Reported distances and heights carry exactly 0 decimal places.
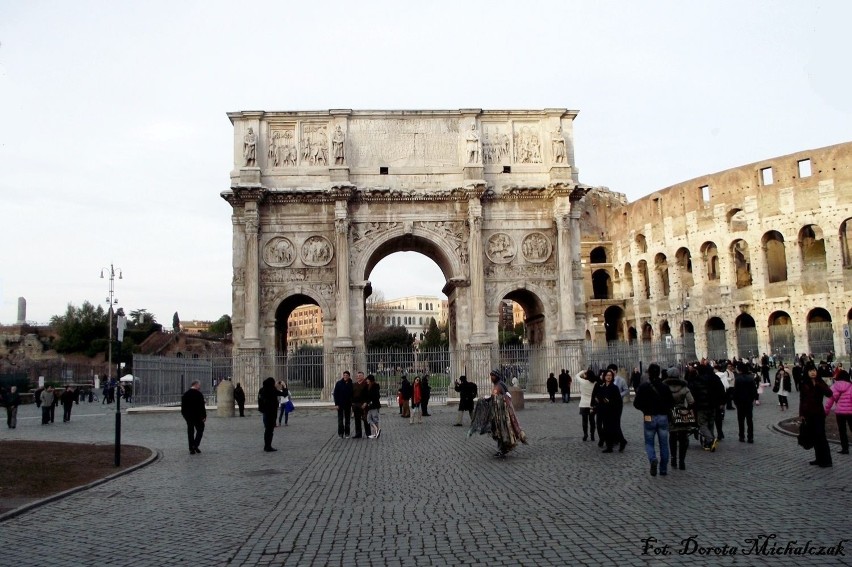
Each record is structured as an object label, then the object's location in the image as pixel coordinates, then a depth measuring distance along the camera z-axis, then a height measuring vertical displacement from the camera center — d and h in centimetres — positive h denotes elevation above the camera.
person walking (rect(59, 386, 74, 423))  2317 -67
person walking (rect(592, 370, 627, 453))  1191 -83
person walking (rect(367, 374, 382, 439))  1543 -75
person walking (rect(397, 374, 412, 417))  2012 -72
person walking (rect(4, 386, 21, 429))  1986 -58
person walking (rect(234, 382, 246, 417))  2266 -64
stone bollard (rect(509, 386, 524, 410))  2178 -98
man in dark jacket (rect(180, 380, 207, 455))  1295 -64
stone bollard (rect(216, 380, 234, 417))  2292 -70
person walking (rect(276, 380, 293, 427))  1920 -69
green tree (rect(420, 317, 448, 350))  5898 +252
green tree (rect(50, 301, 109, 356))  5981 +386
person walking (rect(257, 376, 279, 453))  1319 -71
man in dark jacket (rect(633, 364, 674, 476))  935 -62
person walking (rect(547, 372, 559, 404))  2536 -72
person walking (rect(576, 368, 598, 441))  1351 -66
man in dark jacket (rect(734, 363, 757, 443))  1257 -70
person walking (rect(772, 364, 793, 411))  1938 -89
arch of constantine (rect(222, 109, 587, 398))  2759 +609
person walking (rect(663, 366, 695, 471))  974 -61
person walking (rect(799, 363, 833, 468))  965 -78
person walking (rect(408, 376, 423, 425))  1844 -79
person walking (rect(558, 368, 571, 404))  2547 -72
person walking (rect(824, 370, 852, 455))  1107 -77
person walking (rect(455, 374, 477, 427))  1745 -65
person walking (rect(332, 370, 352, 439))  1559 -59
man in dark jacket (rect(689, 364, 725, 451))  1171 -70
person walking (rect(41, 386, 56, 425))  2195 -67
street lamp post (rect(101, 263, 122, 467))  1145 -85
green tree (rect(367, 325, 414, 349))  5375 +222
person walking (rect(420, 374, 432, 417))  1975 -73
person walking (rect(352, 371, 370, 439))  1535 -67
